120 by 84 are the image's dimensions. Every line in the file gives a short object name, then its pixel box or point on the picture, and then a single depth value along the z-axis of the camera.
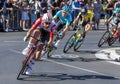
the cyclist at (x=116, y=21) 18.64
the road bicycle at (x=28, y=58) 11.76
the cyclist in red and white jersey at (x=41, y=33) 12.07
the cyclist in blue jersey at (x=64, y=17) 15.93
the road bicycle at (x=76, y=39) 17.36
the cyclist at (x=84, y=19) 17.59
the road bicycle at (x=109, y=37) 19.03
